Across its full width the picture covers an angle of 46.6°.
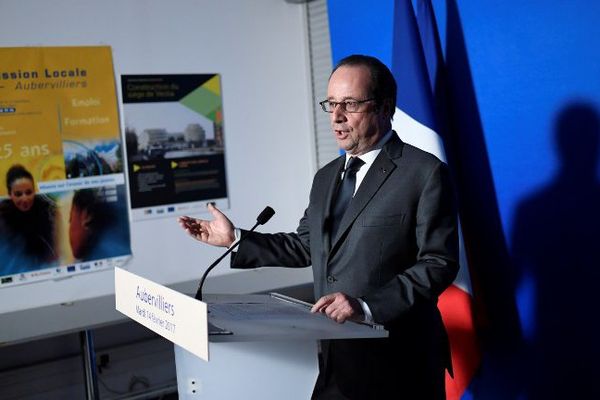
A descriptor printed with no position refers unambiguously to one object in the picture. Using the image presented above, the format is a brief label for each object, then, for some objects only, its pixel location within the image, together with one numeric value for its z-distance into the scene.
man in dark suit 1.72
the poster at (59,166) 3.28
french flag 2.60
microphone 1.72
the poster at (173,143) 3.64
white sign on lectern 1.34
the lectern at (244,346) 1.50
